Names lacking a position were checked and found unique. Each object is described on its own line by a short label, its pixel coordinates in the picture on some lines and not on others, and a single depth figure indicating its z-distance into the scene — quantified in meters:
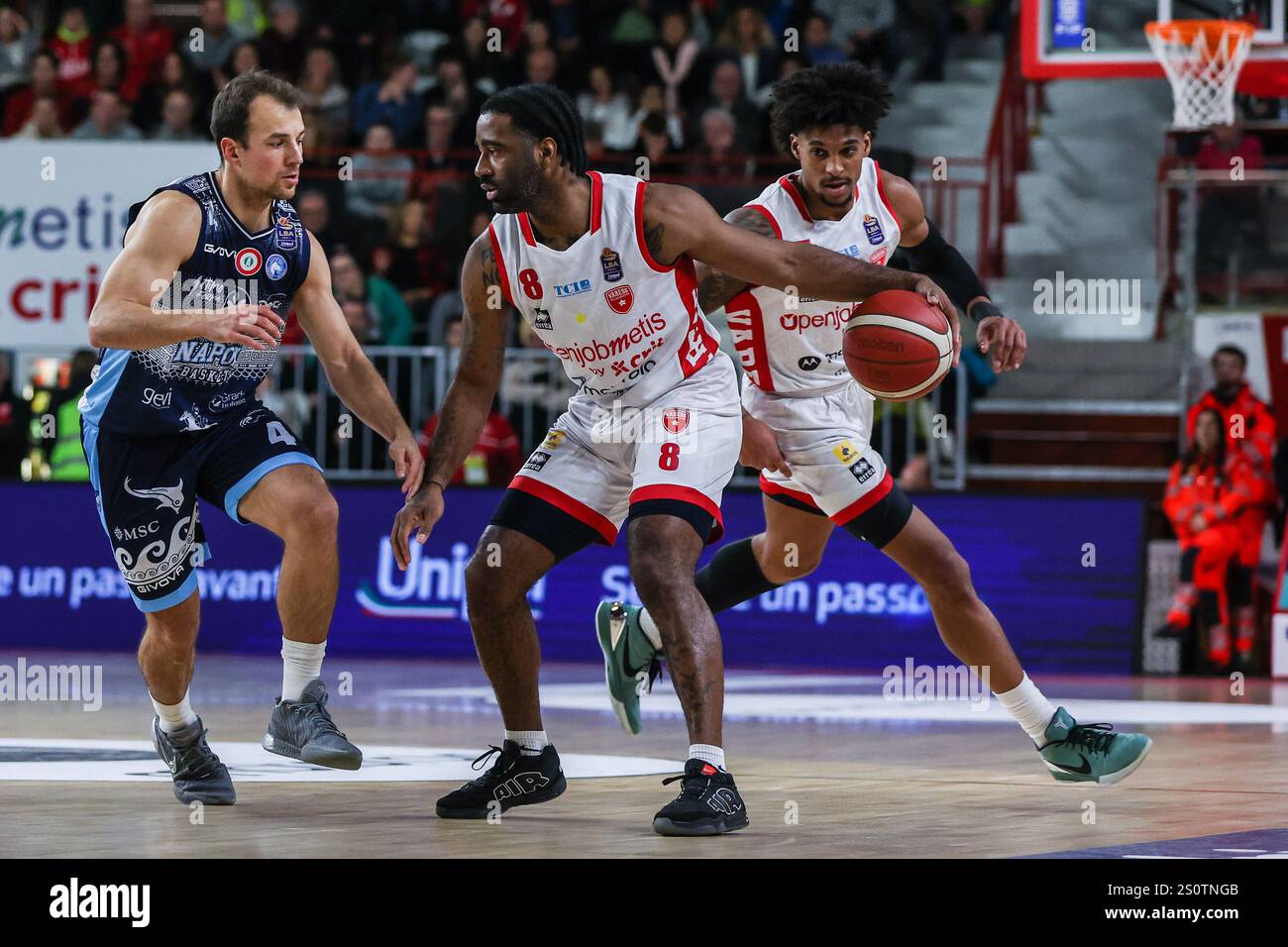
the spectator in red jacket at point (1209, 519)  12.92
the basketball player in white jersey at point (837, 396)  6.65
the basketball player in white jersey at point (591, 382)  5.85
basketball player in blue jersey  6.22
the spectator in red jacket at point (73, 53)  18.51
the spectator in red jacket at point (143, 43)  18.58
